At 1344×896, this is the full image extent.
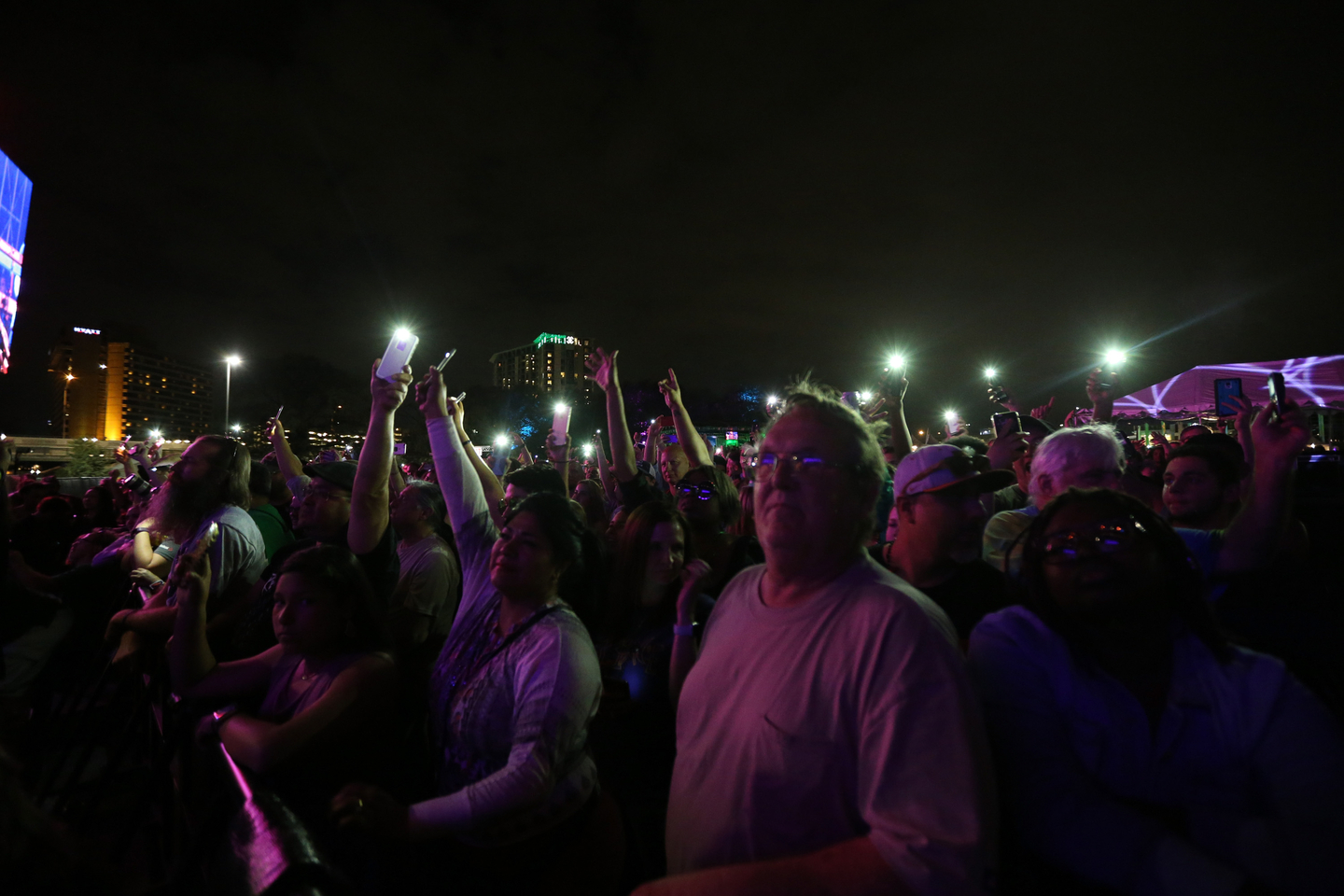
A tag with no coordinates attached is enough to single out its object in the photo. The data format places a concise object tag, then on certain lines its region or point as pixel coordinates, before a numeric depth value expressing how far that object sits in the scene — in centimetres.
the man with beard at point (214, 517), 364
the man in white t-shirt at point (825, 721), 120
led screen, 1141
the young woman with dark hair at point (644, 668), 287
